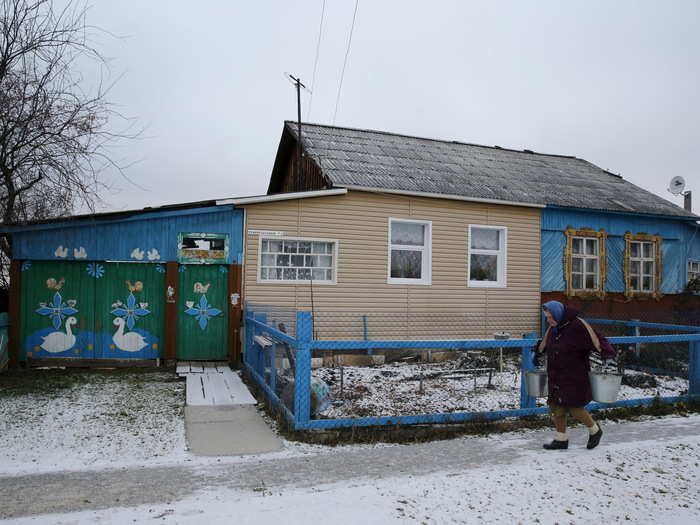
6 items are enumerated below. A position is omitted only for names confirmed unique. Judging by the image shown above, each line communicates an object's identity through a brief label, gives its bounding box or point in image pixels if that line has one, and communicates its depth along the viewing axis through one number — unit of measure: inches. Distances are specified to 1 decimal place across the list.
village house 450.9
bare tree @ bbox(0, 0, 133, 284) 300.7
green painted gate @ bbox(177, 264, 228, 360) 414.3
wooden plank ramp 309.7
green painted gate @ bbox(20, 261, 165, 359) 390.6
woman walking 229.0
